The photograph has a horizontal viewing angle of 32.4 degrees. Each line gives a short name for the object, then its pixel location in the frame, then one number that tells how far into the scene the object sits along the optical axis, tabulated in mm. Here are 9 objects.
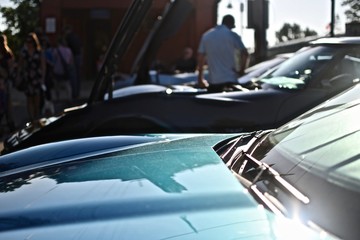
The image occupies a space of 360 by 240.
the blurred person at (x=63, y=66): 13656
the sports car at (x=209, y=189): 1816
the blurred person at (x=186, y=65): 12867
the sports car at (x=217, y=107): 5184
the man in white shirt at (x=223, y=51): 7109
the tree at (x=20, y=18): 18969
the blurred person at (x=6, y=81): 9291
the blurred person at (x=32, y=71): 10109
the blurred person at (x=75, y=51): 14508
